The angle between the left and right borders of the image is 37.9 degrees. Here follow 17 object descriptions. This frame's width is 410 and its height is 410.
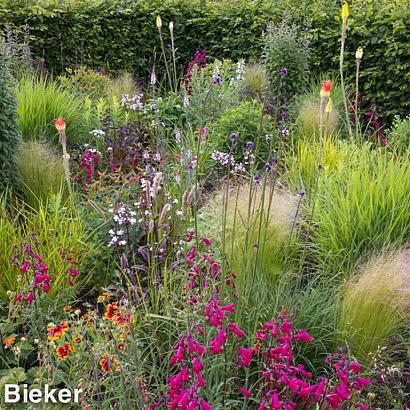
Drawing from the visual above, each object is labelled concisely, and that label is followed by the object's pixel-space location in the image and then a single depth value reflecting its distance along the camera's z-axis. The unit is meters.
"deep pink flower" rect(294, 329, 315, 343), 1.94
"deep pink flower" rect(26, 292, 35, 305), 2.52
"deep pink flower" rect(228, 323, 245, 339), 1.89
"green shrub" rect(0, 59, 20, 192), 4.18
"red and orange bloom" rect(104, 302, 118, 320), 2.36
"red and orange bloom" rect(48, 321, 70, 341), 2.40
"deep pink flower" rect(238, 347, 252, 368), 1.81
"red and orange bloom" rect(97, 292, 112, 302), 2.69
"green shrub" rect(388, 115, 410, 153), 4.89
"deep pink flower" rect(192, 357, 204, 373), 1.69
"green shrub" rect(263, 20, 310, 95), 6.40
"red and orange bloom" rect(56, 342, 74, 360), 2.39
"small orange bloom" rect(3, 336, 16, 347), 2.60
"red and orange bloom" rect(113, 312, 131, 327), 2.32
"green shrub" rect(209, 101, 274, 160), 5.24
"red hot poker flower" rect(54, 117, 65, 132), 2.92
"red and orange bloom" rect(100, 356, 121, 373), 2.12
